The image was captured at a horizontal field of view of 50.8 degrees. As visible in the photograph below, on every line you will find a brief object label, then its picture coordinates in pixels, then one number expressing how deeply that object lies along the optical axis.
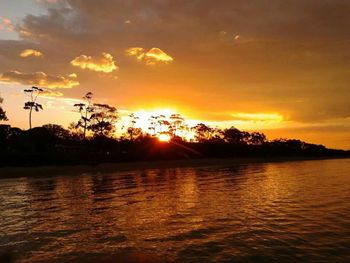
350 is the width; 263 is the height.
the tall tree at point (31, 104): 92.75
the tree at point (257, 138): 176.62
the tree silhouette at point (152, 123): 138.25
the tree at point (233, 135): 167.00
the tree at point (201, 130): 159.62
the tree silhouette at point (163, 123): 141.12
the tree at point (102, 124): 111.38
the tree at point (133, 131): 129.12
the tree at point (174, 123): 146.88
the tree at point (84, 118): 106.62
